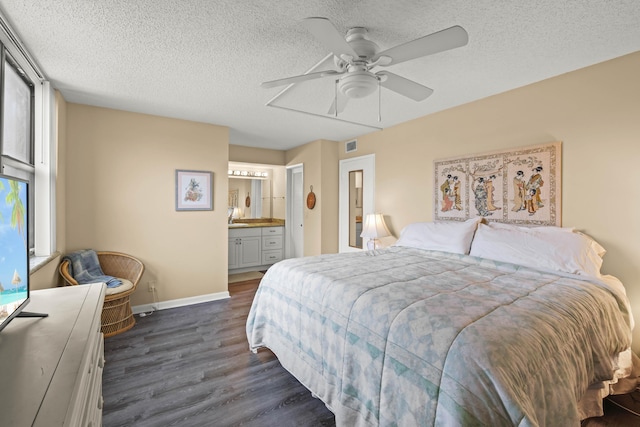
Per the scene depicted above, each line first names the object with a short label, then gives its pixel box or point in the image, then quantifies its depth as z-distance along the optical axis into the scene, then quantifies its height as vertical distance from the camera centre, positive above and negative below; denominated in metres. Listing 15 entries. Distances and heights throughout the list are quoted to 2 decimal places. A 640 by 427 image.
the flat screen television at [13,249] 1.07 -0.15
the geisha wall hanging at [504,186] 2.58 +0.26
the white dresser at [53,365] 0.67 -0.46
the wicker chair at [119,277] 2.91 -0.80
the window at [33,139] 2.16 +0.63
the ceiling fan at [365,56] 1.41 +0.88
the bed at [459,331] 1.15 -0.60
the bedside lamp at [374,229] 3.92 -0.23
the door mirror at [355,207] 4.72 +0.08
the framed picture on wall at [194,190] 3.84 +0.30
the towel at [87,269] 2.99 -0.60
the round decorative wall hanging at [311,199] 5.14 +0.24
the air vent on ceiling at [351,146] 4.76 +1.12
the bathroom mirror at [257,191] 6.32 +0.48
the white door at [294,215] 5.82 -0.05
